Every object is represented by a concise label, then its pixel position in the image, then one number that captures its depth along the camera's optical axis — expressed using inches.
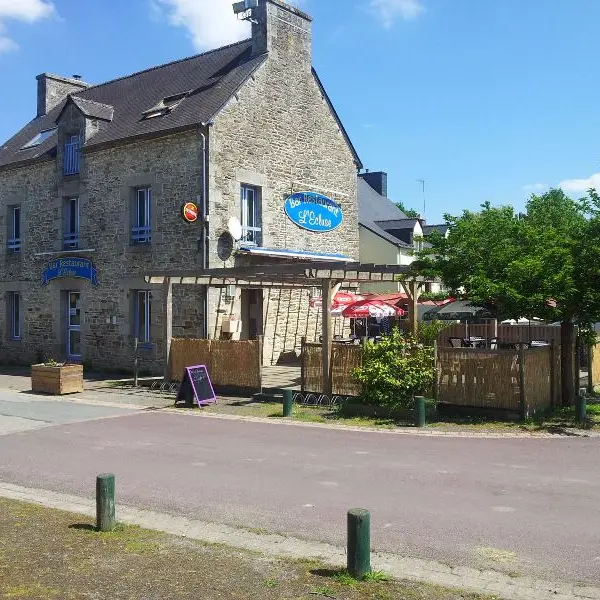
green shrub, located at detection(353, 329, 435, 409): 526.9
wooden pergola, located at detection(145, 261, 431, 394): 589.0
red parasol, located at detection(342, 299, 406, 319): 866.8
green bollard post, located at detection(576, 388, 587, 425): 490.6
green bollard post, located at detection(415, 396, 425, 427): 493.4
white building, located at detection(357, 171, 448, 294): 1325.0
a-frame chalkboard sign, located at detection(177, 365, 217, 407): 608.1
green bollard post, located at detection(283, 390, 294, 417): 545.6
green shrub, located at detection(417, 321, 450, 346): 732.0
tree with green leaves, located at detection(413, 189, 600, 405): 511.2
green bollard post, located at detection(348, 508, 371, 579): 206.8
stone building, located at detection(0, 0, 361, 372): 802.2
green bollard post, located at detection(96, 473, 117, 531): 256.2
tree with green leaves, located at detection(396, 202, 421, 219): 2318.2
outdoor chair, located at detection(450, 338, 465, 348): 839.7
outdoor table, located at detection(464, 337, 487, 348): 829.2
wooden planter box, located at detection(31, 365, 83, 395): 686.5
